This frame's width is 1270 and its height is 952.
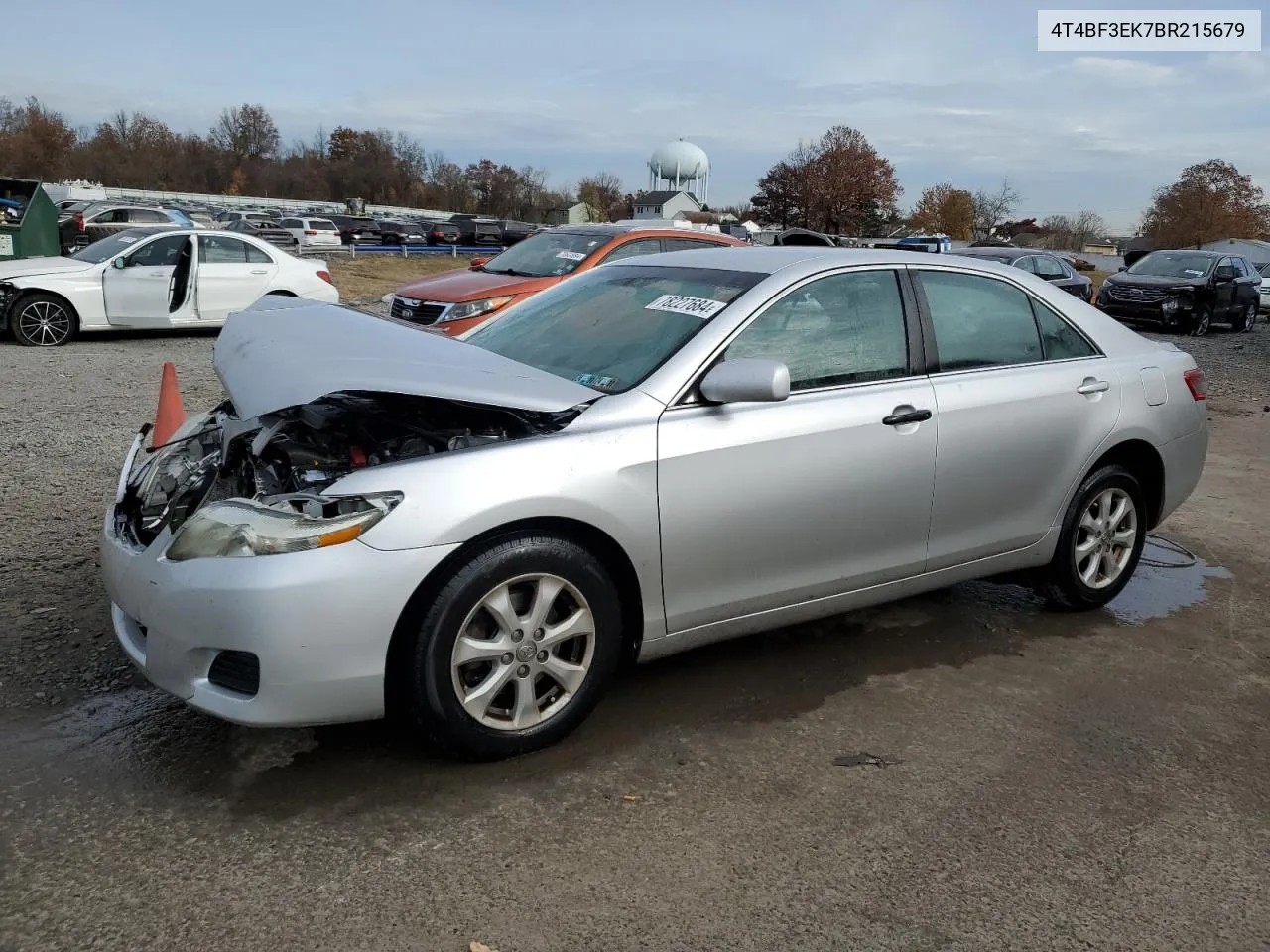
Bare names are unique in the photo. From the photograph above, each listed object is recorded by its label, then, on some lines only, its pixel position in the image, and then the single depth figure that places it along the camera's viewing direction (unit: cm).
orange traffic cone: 537
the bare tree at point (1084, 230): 8638
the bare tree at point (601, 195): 9778
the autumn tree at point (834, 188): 6669
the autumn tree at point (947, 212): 8081
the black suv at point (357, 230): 4388
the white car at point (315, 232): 3388
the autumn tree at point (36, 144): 7188
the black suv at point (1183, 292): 1923
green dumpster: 1523
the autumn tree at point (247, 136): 9981
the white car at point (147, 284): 1173
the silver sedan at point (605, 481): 290
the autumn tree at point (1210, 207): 6191
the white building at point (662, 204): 9156
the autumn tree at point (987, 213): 8269
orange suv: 980
